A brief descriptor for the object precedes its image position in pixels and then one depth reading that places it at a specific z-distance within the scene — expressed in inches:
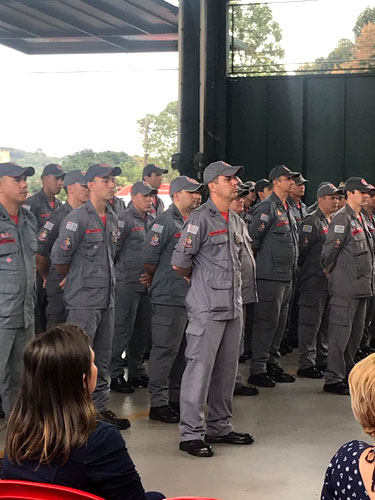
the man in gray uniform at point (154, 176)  319.8
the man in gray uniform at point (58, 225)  258.8
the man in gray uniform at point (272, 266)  277.4
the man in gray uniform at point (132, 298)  265.2
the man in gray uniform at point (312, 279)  292.2
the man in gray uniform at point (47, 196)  290.8
